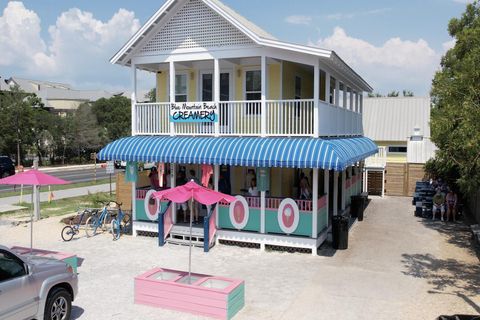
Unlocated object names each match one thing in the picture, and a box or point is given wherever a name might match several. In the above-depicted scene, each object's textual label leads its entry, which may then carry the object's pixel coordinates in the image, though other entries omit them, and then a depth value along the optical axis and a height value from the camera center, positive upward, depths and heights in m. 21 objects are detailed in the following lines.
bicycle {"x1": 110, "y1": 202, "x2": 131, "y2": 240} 15.83 -2.62
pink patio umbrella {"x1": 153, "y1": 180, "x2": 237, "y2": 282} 10.25 -0.97
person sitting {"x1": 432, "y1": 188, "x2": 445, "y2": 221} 19.50 -2.15
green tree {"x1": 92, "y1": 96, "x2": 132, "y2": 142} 70.94 +6.03
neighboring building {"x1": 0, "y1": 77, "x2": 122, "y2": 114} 91.19 +12.38
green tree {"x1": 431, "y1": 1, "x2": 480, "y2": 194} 8.80 +0.75
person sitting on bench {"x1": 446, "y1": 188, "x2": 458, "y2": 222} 19.42 -2.20
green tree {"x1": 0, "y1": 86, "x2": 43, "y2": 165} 48.03 +3.12
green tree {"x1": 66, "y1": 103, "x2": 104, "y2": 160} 57.50 +2.59
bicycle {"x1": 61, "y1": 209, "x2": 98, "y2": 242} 15.66 -2.79
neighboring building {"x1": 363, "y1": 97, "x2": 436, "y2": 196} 27.33 +1.03
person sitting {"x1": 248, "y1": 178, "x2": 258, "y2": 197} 15.11 -1.22
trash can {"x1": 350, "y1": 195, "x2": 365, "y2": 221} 19.56 -2.34
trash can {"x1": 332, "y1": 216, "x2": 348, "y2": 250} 14.25 -2.53
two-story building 13.83 +0.85
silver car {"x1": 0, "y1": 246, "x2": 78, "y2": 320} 7.11 -2.31
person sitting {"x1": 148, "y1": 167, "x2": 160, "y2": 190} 16.86 -1.01
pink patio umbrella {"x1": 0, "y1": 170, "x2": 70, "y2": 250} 11.44 -0.71
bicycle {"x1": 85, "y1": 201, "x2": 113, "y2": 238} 16.30 -2.61
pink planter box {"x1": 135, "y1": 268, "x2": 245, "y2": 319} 8.88 -2.86
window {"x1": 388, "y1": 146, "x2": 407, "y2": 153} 34.44 +0.36
